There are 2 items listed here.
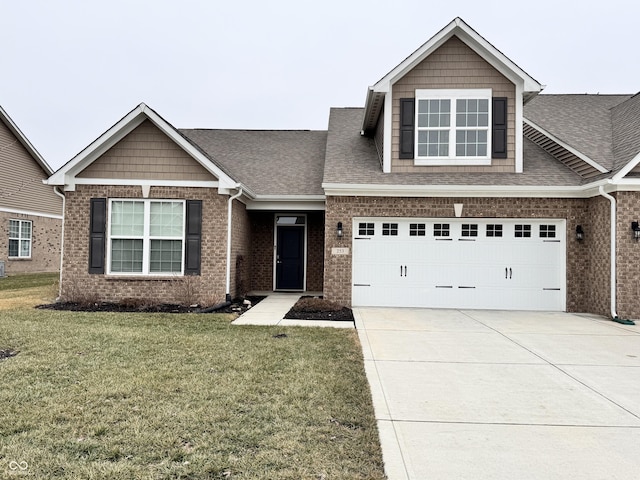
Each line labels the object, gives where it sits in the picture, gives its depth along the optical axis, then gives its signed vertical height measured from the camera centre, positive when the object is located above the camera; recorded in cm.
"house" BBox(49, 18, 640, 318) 1092 +106
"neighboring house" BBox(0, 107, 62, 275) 1953 +164
